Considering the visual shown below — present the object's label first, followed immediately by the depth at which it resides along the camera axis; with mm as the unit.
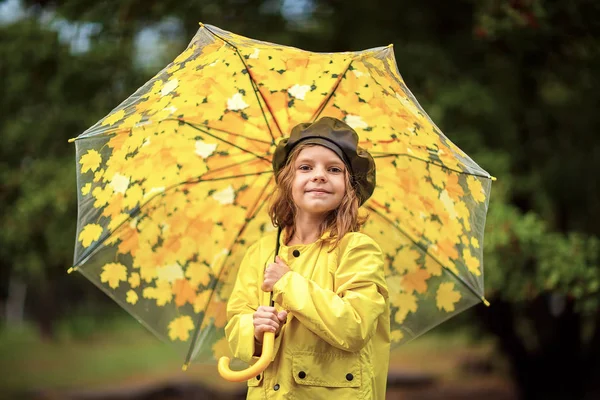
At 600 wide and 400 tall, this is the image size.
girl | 2320
